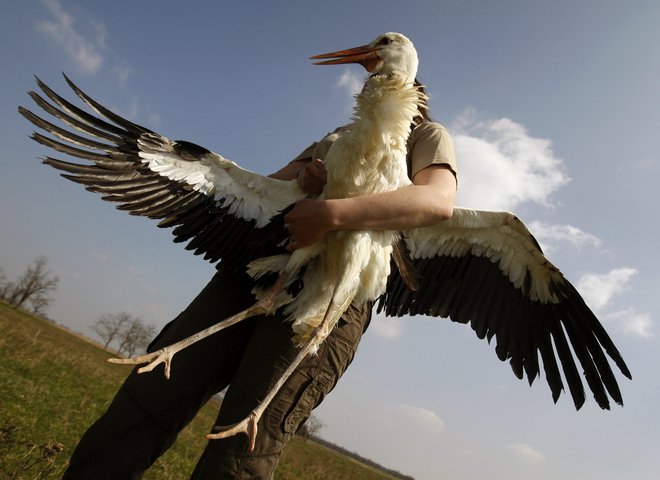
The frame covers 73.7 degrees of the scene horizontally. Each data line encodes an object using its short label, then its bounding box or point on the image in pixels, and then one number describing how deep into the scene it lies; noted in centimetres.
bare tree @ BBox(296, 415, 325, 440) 3903
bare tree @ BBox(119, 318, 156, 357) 8400
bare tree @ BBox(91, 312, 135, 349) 8624
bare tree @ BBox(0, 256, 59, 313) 7256
